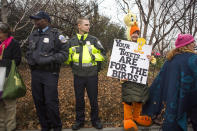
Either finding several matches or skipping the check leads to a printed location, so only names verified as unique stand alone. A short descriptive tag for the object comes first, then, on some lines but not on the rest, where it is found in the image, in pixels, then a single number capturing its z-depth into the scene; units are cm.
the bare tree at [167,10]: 681
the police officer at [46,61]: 280
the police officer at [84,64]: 313
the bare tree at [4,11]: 350
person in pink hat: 227
